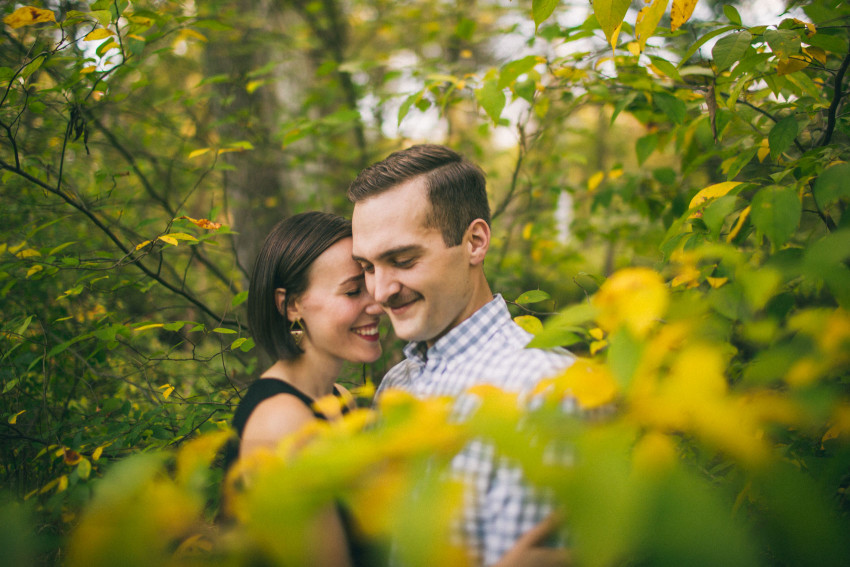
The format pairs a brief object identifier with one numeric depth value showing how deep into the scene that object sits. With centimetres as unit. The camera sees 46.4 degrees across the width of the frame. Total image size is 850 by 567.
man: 120
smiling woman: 128
